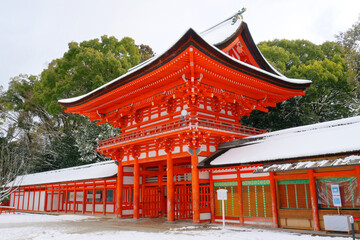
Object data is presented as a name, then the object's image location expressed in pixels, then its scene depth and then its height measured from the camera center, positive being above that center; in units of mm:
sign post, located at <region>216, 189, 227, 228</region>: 12345 -434
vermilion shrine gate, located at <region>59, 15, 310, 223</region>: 15086 +4883
